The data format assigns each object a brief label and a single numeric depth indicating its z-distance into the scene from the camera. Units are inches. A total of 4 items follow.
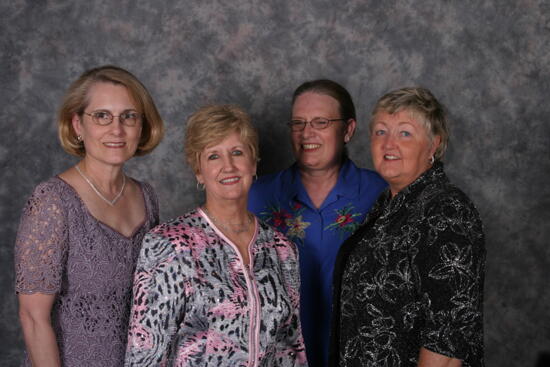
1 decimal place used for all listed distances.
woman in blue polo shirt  115.0
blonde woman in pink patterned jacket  81.7
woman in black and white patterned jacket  78.6
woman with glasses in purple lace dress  86.8
